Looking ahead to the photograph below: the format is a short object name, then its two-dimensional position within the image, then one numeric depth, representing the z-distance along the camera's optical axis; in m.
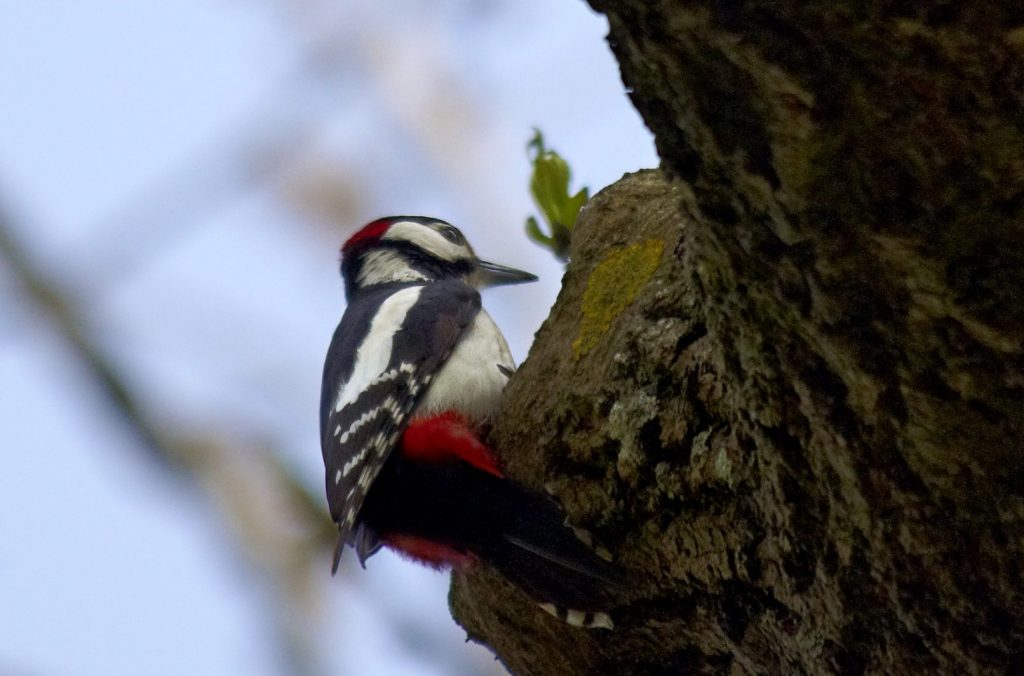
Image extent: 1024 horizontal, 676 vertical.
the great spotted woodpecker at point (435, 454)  5.12
